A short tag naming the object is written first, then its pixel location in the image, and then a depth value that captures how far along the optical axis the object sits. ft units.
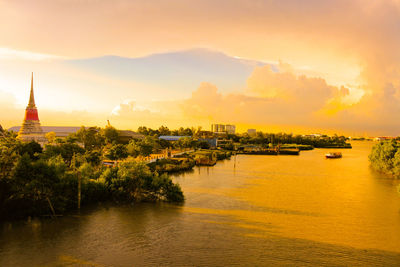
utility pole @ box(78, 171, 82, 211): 86.79
